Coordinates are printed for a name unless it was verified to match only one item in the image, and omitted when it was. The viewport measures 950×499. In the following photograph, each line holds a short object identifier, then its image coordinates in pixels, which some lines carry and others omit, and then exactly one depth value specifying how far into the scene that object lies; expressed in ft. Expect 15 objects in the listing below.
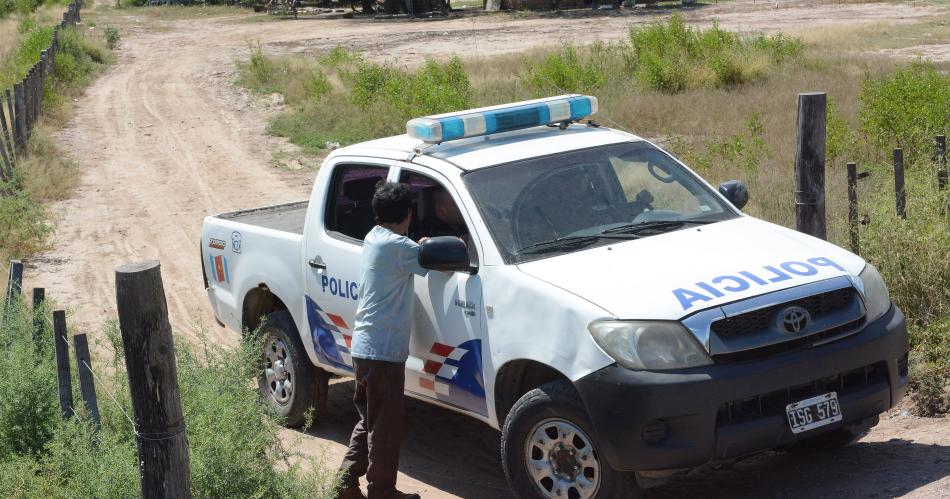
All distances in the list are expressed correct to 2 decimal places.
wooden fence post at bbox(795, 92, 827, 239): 22.66
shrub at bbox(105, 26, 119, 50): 120.84
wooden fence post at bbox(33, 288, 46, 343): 22.84
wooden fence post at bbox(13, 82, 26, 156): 55.03
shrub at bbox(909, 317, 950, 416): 20.27
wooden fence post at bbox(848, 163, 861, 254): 24.13
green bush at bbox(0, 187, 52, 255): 41.75
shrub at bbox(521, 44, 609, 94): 65.05
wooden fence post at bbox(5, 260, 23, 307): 23.38
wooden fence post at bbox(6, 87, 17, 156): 53.16
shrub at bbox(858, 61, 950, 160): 40.27
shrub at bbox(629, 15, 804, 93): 68.49
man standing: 17.56
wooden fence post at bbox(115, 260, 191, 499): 13.50
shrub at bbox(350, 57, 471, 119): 60.13
